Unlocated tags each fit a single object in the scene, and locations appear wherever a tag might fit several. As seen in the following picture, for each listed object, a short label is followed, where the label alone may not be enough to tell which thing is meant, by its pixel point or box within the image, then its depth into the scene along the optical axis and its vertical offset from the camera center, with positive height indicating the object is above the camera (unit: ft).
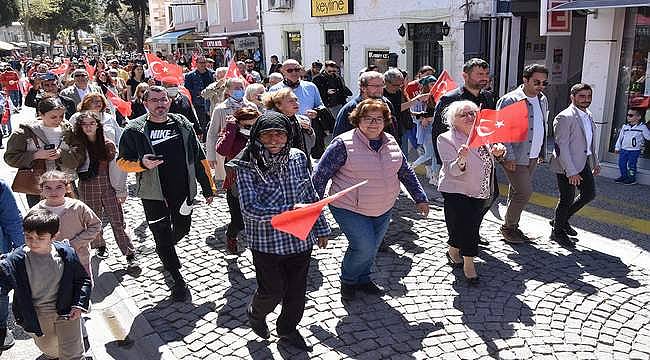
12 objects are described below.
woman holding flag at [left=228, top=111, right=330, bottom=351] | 11.86 -3.33
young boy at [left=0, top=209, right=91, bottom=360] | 10.94 -4.60
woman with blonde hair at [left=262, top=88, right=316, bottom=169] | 15.98 -1.86
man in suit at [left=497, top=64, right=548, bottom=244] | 17.60 -3.43
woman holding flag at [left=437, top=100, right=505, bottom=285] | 14.89 -3.70
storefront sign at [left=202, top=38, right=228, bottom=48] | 84.33 +0.20
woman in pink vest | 13.79 -3.28
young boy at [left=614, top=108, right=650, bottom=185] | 26.22 -5.06
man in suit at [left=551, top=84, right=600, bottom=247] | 18.07 -3.65
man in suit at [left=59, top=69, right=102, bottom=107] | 26.94 -1.92
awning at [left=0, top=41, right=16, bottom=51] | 156.29 +0.65
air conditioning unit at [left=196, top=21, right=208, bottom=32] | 100.68 +3.22
